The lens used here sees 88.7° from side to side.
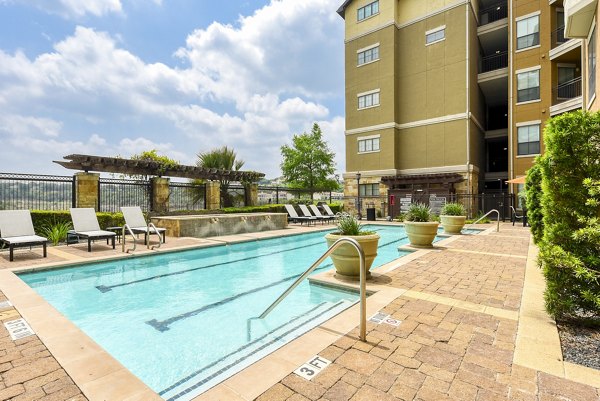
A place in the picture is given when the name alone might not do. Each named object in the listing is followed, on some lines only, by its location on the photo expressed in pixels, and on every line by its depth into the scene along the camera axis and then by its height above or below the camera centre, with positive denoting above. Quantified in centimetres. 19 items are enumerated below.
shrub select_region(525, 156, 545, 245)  856 -13
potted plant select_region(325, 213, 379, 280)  518 -88
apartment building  1962 +769
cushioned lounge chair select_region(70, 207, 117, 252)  880 -71
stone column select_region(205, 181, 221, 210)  1653 +26
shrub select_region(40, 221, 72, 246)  970 -97
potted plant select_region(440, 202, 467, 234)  1197 -81
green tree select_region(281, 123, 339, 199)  3222 +377
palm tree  1925 +256
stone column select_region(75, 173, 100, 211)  1195 +47
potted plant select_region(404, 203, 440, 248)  852 -80
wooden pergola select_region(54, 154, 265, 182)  1214 +149
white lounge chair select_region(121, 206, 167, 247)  994 -70
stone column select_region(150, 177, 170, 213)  1450 +30
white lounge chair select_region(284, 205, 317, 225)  1691 -103
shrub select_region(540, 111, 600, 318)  325 -24
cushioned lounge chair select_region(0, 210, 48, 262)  749 -71
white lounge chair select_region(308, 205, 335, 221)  1721 -91
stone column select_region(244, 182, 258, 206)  1906 +40
